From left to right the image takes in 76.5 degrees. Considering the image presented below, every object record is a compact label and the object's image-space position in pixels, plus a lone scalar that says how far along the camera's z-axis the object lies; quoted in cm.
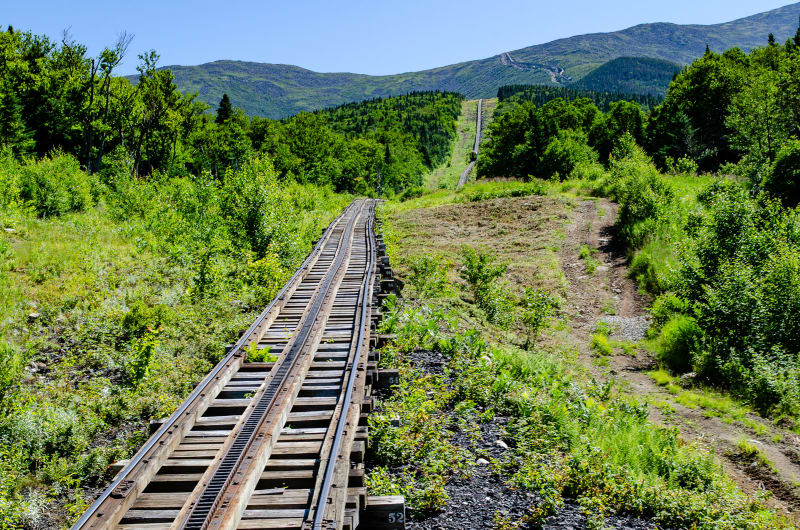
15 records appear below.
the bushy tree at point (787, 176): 2242
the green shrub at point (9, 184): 1803
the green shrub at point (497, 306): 1695
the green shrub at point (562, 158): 5084
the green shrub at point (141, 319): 1173
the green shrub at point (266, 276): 1499
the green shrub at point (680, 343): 1428
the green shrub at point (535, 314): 1566
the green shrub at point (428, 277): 1739
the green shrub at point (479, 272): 1881
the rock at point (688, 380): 1313
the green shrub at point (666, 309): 1656
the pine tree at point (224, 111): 7725
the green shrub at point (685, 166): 3542
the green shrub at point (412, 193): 5602
